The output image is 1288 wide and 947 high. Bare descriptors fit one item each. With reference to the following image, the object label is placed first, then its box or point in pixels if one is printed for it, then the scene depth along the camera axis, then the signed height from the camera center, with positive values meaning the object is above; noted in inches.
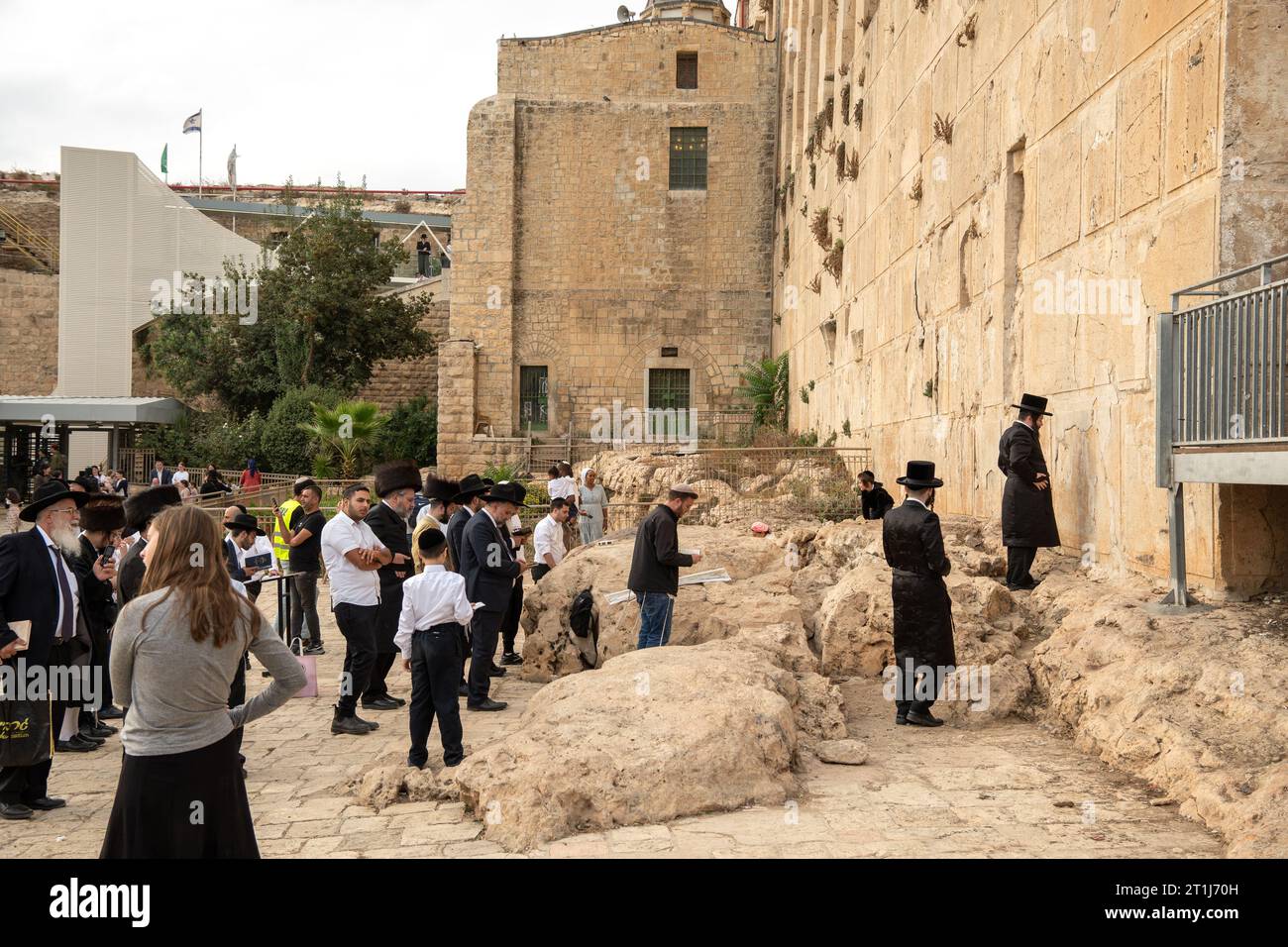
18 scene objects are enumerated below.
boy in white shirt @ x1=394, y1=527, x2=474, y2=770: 264.8 -44.9
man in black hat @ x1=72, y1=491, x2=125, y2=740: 313.0 -28.5
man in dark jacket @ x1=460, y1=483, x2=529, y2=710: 339.3 -33.9
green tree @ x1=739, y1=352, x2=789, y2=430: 1058.7 +74.7
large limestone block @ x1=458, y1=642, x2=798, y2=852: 209.8 -59.2
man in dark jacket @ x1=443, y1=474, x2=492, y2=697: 359.6 -14.5
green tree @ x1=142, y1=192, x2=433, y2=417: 1258.0 +163.9
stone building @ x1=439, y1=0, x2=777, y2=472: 1149.1 +254.4
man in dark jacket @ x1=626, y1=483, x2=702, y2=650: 336.8 -32.3
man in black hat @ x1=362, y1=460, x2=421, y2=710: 330.0 -19.5
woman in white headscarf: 663.8 -25.9
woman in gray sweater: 141.3 -31.7
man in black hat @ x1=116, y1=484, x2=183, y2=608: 277.6 -22.0
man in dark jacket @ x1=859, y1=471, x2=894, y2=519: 517.3 -14.3
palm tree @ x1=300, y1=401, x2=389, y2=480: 1007.0 +34.6
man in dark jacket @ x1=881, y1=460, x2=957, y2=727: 287.9 -37.0
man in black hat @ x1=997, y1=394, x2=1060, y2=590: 333.1 -5.6
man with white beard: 238.5 -31.5
